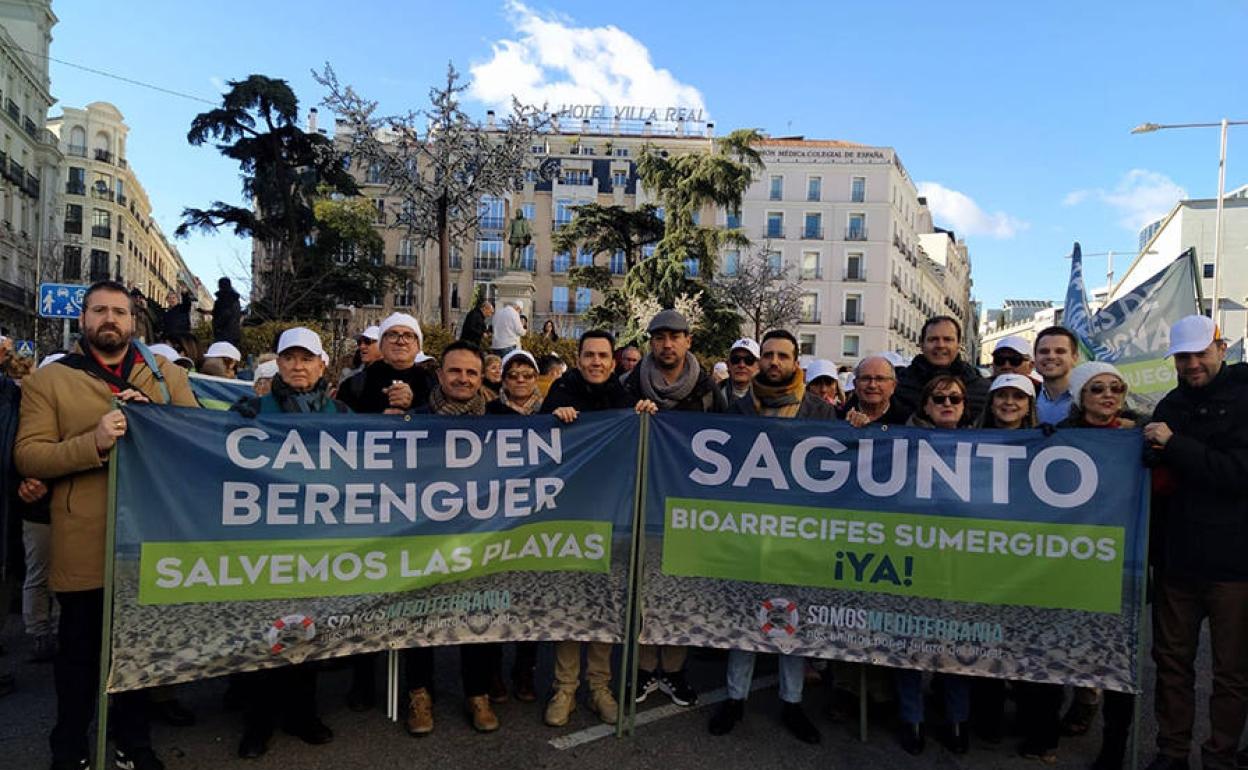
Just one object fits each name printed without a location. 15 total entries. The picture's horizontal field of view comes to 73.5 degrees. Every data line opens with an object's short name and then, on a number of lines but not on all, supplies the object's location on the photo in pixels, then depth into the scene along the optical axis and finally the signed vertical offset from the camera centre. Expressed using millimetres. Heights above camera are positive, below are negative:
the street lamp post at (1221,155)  20531 +6587
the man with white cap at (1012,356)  5566 +229
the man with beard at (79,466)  3463 -449
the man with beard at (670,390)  4645 -66
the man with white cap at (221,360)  8141 +30
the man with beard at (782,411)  4305 -172
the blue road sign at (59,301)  12898 +878
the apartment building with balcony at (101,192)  65250 +13934
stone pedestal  23578 +2459
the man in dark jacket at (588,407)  4367 -176
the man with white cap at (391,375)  5070 -40
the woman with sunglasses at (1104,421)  3980 -140
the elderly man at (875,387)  4742 -11
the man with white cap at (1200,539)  3719 -643
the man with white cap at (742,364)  5652 +113
